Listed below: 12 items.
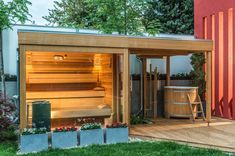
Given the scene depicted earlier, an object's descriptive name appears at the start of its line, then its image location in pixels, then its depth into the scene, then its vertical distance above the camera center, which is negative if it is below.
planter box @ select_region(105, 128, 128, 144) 6.83 -1.35
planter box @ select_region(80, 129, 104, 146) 6.62 -1.34
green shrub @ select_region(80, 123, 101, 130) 6.72 -1.13
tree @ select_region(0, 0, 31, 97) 8.62 +1.65
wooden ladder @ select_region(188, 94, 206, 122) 9.50 -1.05
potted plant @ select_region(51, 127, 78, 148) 6.40 -1.31
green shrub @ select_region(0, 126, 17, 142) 7.18 -1.41
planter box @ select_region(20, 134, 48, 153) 6.12 -1.35
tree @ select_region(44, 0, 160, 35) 10.95 +1.99
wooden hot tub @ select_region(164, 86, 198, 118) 9.70 -0.86
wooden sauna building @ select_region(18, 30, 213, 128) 6.80 +0.04
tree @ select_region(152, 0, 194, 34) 18.55 +3.29
